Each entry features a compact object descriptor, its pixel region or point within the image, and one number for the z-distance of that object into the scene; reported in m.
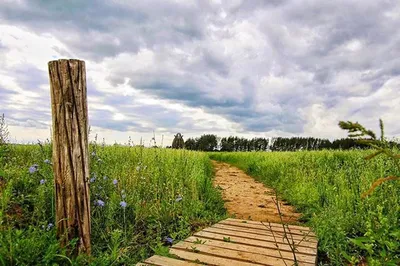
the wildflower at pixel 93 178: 4.28
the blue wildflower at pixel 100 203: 3.92
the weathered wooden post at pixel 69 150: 3.39
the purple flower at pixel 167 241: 4.23
